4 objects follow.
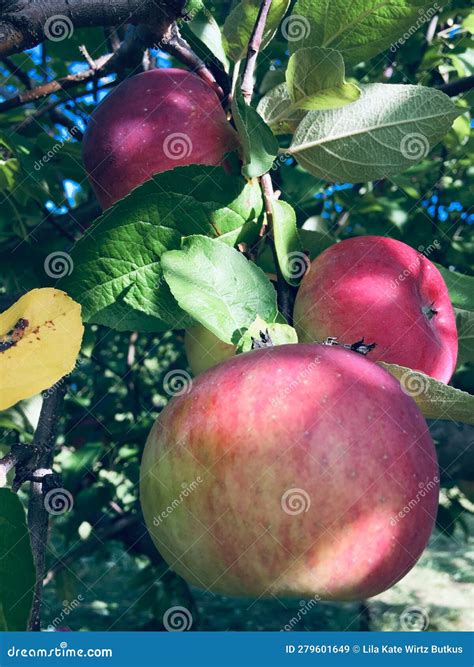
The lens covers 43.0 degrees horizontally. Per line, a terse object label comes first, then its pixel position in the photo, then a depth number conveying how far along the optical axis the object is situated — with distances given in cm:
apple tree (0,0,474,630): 16
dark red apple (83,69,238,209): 21
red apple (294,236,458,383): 20
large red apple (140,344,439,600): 15
